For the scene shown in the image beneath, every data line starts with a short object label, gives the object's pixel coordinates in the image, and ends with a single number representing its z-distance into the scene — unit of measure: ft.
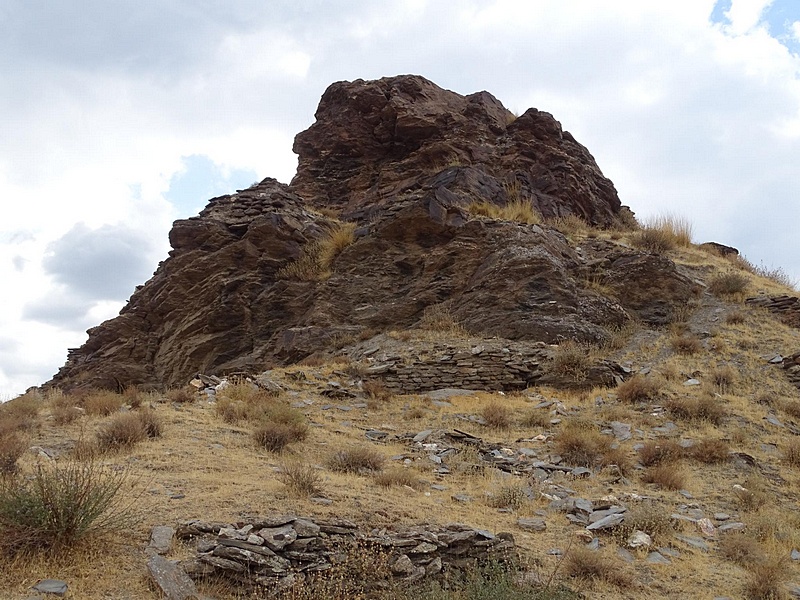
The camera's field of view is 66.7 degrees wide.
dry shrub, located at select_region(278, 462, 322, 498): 20.97
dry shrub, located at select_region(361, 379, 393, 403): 42.39
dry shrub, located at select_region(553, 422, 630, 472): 30.32
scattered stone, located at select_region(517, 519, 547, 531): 22.55
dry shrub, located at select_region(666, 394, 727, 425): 36.17
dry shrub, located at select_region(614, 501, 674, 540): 22.78
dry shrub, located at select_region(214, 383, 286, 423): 33.81
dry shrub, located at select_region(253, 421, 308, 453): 28.63
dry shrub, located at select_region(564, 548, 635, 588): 19.08
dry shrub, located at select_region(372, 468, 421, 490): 24.64
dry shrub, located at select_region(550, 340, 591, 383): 43.06
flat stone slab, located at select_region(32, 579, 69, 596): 13.46
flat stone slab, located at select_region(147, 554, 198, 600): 14.21
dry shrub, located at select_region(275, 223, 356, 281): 59.88
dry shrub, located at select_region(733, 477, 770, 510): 26.13
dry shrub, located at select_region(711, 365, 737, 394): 41.42
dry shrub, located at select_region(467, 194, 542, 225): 61.82
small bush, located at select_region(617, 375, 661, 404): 39.58
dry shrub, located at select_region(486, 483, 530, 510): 24.75
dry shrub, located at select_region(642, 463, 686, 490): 27.91
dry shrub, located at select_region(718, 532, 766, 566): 21.57
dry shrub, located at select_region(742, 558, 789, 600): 19.21
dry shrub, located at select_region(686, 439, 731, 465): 31.01
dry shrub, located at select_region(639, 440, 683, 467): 30.71
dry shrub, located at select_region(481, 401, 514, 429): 36.63
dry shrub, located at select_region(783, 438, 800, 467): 31.55
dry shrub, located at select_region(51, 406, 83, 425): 29.60
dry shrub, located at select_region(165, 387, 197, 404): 36.83
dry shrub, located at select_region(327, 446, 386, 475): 26.37
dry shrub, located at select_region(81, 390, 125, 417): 31.63
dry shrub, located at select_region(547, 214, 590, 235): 68.73
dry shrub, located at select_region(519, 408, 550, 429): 36.52
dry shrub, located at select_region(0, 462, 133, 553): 14.94
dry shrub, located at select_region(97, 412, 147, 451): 25.30
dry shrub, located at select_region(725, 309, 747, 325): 51.60
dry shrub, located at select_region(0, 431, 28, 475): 19.61
